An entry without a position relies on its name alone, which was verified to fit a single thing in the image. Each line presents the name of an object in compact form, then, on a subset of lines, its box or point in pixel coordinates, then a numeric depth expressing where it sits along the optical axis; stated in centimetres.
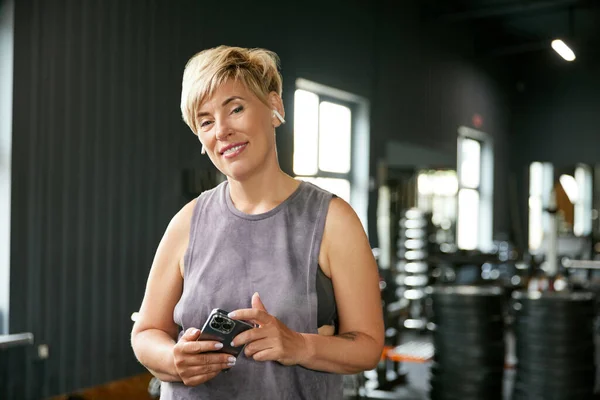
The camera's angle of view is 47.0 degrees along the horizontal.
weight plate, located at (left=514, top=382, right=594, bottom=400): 363
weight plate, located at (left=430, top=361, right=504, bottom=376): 367
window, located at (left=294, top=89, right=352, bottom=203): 662
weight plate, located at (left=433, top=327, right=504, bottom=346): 367
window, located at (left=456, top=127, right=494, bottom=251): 1072
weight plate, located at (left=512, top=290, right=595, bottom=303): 364
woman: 111
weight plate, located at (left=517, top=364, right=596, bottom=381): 363
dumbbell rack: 736
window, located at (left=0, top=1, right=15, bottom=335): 377
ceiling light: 615
